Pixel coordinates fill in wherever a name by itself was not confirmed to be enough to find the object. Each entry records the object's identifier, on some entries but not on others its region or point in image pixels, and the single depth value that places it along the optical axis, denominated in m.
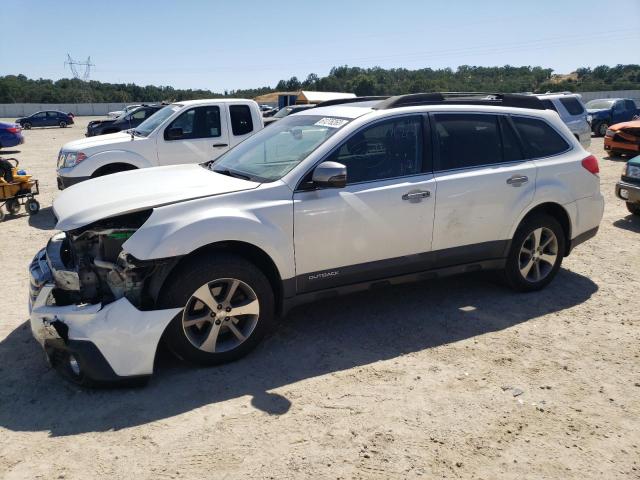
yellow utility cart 8.86
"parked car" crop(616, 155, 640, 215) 7.93
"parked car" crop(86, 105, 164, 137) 16.99
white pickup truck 8.75
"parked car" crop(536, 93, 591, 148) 13.89
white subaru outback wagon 3.58
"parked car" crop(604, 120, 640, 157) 14.97
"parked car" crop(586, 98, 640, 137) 22.41
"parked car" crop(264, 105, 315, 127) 18.39
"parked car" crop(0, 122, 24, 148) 20.12
